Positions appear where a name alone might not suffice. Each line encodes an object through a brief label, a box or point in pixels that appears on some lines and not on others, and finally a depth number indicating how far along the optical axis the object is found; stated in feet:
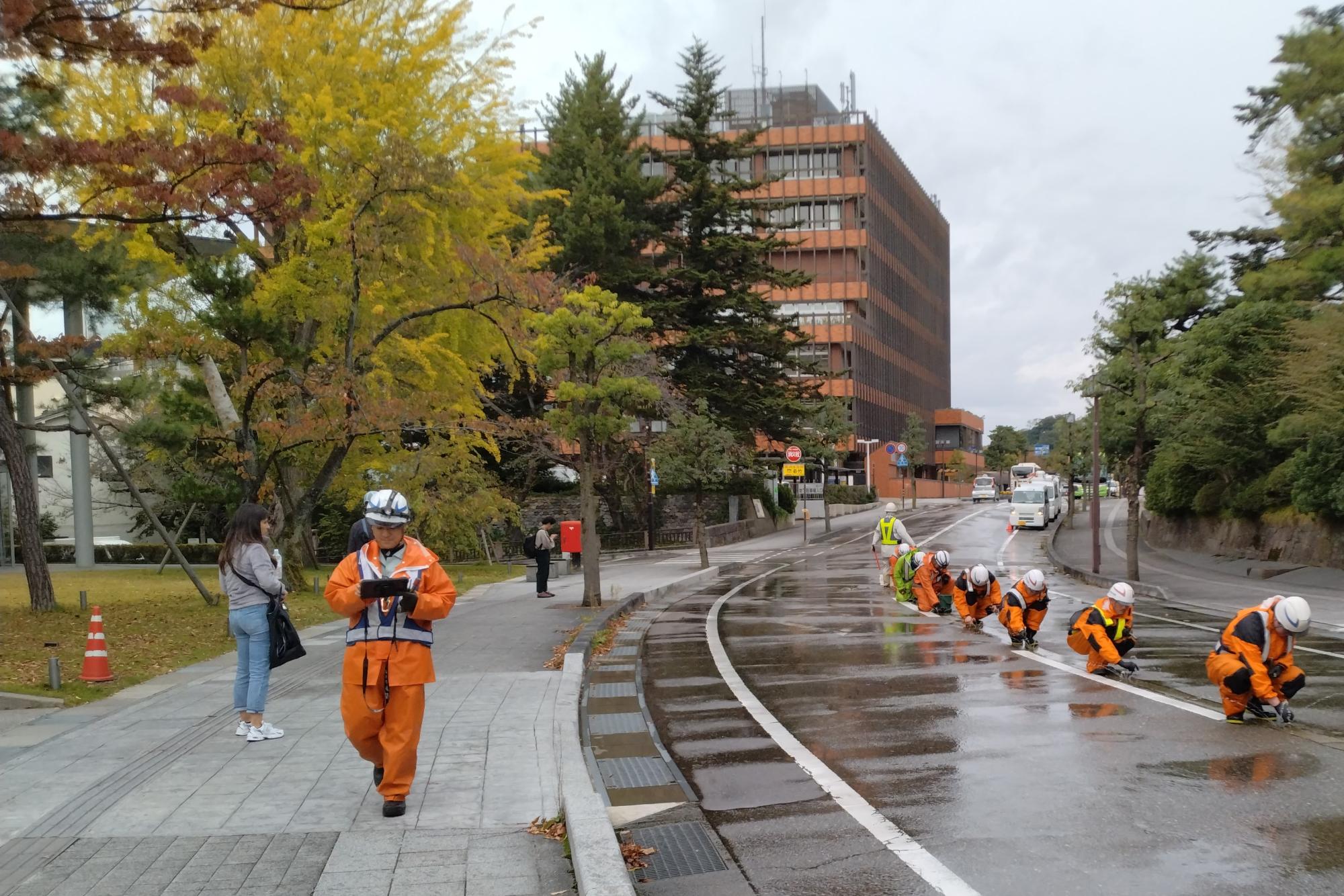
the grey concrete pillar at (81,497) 102.68
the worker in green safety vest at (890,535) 68.03
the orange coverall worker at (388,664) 18.93
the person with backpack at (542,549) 72.13
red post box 103.30
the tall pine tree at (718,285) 138.62
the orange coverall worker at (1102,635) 34.55
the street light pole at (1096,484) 94.58
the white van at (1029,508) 163.32
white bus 269.44
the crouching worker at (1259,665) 26.13
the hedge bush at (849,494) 233.55
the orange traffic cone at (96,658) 35.37
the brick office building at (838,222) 252.42
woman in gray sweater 26.50
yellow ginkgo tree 60.54
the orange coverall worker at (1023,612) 43.29
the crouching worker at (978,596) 50.44
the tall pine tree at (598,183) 128.98
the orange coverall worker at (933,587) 58.39
